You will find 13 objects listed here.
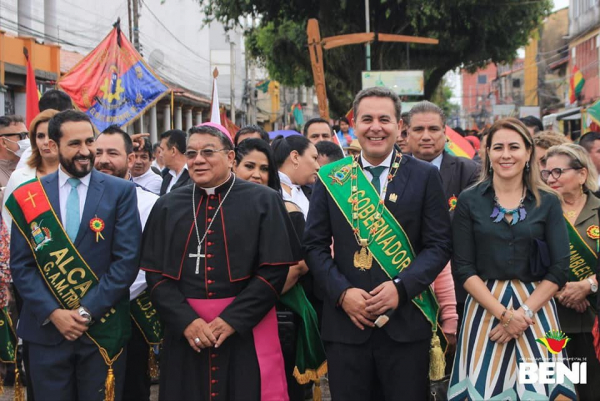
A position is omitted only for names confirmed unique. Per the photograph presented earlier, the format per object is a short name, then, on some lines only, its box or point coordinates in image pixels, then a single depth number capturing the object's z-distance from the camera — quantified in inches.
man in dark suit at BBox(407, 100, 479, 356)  224.2
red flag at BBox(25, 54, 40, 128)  334.0
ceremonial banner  399.2
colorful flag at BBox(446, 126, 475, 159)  328.2
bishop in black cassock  169.2
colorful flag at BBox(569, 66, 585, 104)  1203.0
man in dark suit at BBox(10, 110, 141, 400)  171.6
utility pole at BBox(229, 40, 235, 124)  1487.5
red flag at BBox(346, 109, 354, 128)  578.6
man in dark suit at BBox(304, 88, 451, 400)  162.9
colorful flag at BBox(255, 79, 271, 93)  1810.5
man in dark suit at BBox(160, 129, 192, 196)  318.7
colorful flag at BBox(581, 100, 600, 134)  353.1
